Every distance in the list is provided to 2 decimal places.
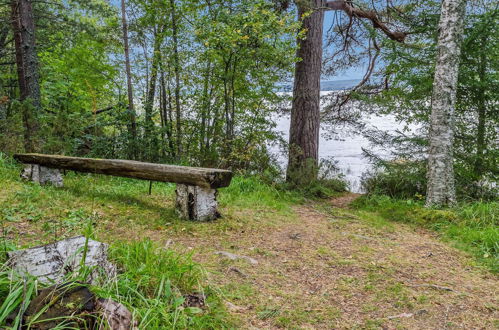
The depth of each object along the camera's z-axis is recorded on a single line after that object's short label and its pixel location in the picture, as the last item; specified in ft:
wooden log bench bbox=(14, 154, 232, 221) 11.91
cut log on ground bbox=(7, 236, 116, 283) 5.38
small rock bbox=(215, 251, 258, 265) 9.30
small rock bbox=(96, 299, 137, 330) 4.57
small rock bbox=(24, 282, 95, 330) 4.28
